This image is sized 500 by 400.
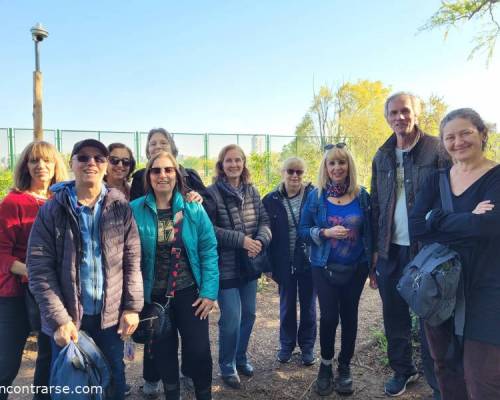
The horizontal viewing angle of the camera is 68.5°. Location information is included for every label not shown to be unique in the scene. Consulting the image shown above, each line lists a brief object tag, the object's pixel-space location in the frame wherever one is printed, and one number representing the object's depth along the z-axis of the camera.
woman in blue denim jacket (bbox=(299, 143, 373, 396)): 3.11
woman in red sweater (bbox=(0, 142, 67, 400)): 2.48
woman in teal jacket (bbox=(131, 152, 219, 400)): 2.64
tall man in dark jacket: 2.93
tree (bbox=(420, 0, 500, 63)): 8.94
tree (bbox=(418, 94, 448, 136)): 9.03
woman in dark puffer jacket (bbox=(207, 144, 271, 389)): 3.25
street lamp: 6.16
